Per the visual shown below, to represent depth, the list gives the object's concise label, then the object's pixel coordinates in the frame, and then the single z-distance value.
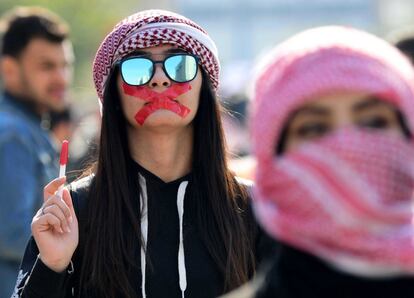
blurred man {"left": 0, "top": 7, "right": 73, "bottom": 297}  11.85
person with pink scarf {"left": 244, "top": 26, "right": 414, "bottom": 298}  5.16
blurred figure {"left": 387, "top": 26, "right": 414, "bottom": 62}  11.76
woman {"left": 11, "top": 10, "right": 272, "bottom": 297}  8.00
